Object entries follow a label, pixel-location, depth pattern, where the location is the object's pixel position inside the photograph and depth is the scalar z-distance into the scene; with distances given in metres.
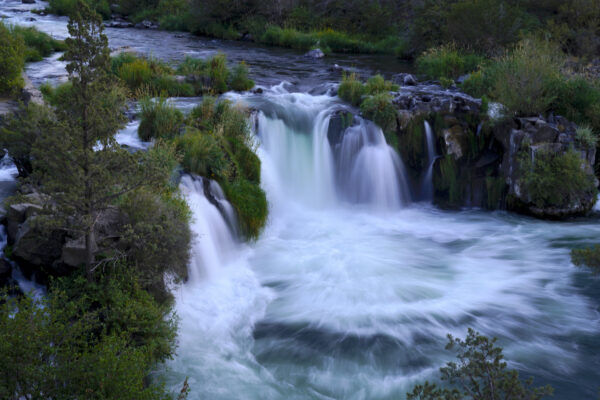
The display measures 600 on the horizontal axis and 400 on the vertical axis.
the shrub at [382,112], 15.21
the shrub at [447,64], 21.86
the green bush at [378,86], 17.22
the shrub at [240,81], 19.08
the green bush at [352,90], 17.03
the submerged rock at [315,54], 29.72
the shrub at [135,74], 17.72
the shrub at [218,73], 18.72
